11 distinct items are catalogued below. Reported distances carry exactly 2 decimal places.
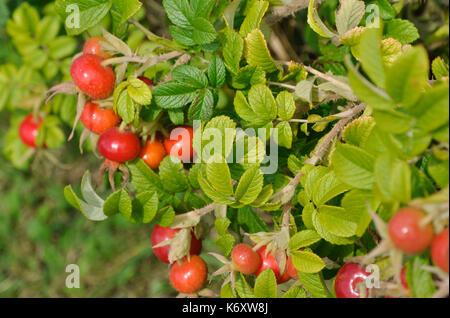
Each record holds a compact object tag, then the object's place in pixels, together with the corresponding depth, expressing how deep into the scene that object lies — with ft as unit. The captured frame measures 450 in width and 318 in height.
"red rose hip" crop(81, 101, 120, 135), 2.33
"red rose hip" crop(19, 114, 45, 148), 2.81
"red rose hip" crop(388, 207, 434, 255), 1.91
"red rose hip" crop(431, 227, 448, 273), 1.90
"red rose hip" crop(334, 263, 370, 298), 2.10
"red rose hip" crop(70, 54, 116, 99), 2.27
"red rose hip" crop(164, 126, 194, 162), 2.31
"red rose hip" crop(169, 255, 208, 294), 2.27
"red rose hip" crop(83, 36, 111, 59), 2.32
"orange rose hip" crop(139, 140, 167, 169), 2.35
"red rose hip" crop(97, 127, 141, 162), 2.29
